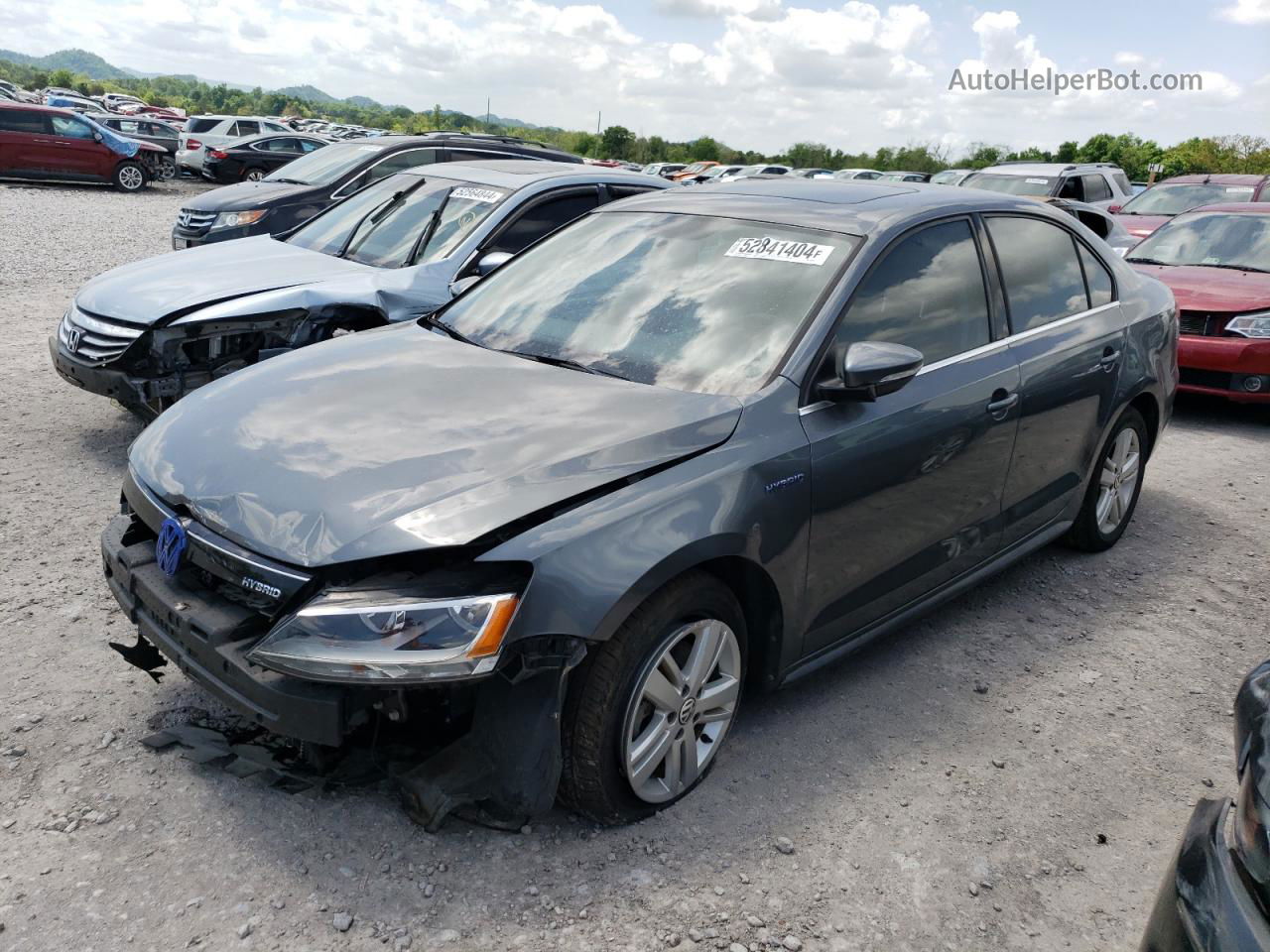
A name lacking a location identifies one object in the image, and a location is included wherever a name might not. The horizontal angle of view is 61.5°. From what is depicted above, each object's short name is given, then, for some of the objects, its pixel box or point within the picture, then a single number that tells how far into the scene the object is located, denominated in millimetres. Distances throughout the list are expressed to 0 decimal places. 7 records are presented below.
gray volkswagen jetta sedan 2619
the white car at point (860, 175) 31928
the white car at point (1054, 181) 14930
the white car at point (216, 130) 28406
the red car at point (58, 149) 22312
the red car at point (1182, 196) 13523
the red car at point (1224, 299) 7863
